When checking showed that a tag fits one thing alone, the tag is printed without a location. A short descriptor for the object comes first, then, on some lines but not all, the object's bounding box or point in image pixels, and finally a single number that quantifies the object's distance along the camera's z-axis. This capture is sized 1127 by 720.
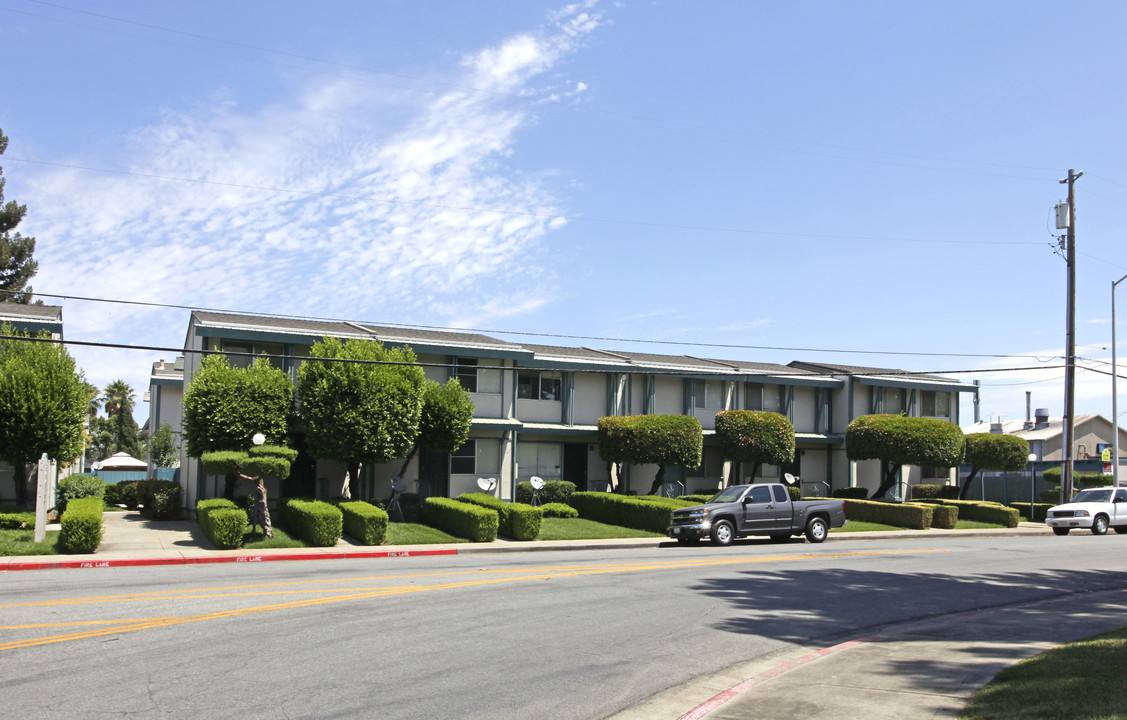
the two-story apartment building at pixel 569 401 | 30.19
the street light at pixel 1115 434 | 35.56
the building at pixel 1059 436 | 64.36
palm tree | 82.75
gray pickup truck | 25.17
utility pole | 33.38
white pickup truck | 31.66
